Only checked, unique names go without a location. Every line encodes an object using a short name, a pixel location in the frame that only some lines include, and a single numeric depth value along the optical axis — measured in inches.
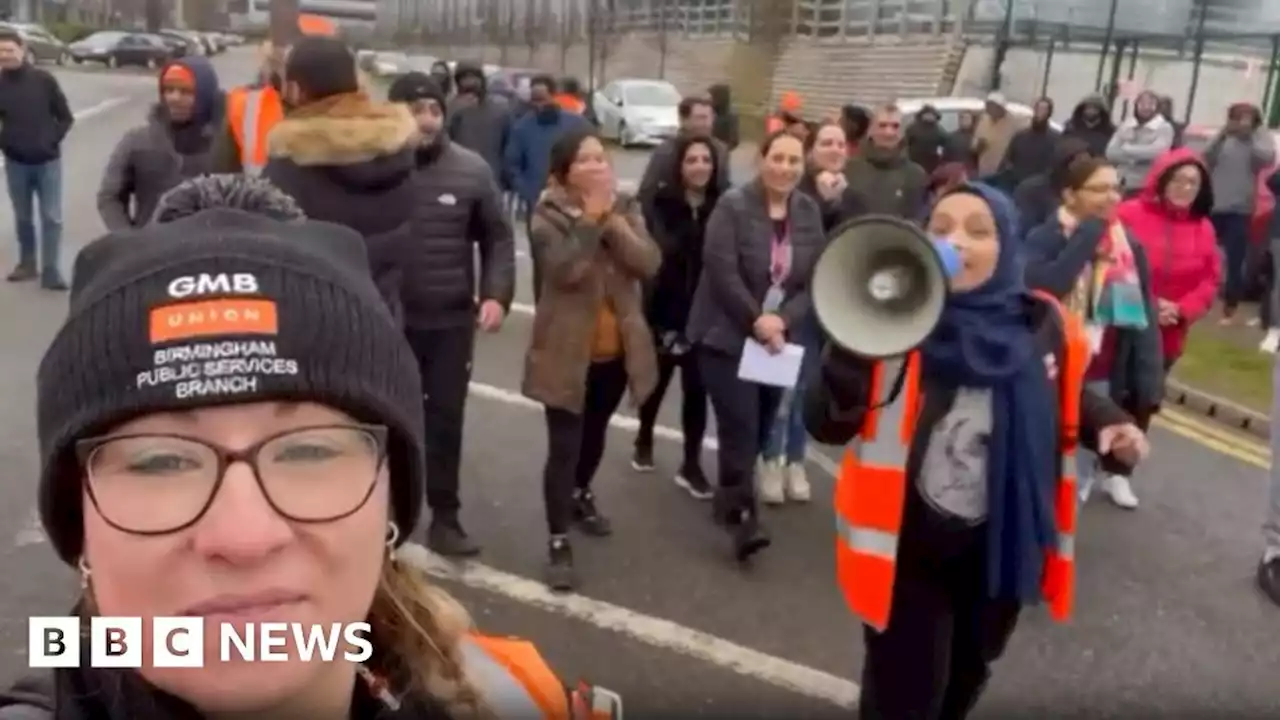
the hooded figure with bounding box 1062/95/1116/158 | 476.7
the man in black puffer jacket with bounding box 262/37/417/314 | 157.0
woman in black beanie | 44.5
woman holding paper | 198.1
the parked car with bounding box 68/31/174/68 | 1829.5
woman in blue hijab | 121.2
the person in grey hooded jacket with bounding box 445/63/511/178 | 476.4
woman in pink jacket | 237.3
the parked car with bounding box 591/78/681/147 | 1034.1
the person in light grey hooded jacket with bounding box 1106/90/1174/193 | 462.6
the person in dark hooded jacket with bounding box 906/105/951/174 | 470.9
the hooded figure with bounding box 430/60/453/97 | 642.7
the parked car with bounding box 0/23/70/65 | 1692.9
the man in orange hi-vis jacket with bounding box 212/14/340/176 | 185.3
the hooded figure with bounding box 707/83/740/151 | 458.9
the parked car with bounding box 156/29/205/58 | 1795.0
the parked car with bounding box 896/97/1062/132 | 652.7
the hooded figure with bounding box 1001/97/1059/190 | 463.5
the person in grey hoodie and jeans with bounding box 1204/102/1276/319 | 423.8
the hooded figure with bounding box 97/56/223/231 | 243.6
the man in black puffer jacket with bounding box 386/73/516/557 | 182.5
